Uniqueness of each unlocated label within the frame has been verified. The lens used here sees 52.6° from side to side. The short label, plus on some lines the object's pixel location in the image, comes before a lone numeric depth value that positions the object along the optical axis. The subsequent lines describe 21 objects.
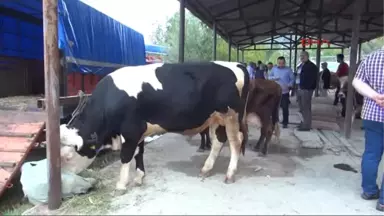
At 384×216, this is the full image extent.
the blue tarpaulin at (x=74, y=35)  5.97
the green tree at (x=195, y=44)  27.92
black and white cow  4.20
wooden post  3.66
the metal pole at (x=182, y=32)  8.53
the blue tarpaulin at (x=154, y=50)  24.93
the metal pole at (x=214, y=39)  11.97
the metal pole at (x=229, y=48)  17.10
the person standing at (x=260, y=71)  13.19
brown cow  6.07
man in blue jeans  3.60
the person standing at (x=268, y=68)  14.80
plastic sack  4.00
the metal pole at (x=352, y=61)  7.38
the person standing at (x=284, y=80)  8.69
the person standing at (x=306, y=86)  8.13
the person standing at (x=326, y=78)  13.20
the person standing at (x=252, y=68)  13.22
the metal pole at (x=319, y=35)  10.37
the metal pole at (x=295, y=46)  19.66
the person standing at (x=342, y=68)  11.00
